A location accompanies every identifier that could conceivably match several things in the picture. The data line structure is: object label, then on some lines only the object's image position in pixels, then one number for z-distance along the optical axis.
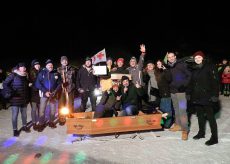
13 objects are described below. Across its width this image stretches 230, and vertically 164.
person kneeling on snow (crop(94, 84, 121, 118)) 4.22
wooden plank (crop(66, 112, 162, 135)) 3.79
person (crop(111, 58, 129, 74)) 4.88
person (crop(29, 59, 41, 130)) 4.56
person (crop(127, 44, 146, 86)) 4.80
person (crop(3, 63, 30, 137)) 4.15
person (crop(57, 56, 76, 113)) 4.73
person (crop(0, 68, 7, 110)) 6.26
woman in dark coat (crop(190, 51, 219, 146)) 3.58
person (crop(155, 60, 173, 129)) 4.30
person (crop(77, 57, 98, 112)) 4.91
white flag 5.48
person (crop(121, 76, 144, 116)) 4.29
